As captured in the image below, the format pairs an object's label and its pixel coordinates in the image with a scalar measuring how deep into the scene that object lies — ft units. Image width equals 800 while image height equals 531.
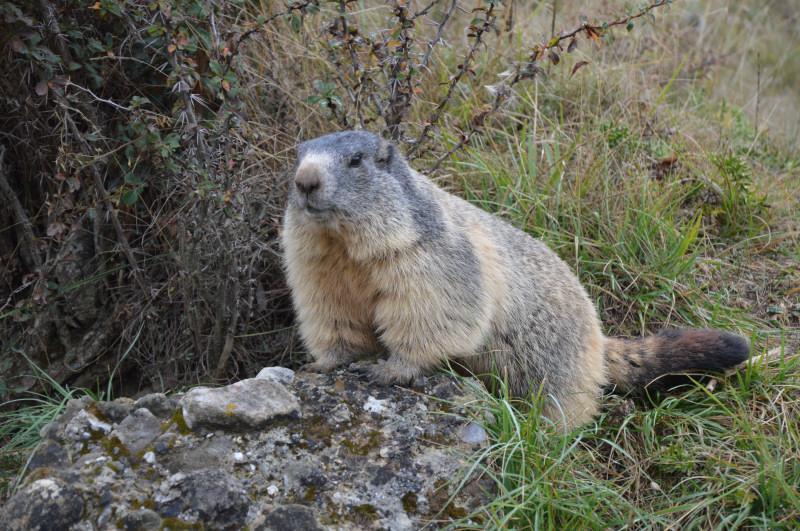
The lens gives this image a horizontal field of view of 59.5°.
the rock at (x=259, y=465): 8.78
